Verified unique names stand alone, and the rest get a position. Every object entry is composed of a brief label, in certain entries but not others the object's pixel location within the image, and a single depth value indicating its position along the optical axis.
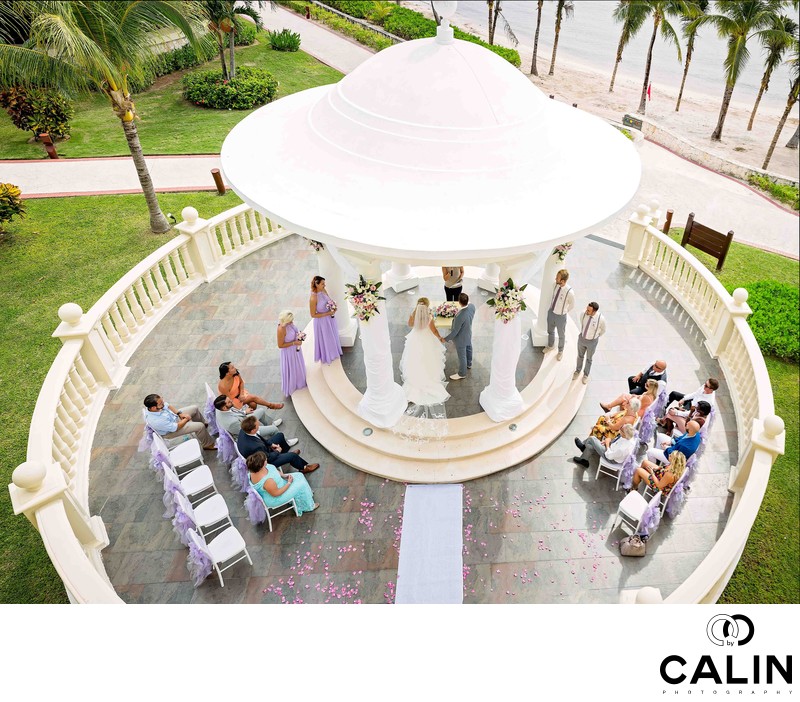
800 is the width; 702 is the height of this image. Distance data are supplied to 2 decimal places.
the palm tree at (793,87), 24.72
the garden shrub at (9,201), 13.08
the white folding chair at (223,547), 6.76
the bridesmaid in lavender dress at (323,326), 8.96
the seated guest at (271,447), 7.52
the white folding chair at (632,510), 7.20
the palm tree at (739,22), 25.62
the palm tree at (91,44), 9.73
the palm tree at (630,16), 30.89
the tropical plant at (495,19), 30.02
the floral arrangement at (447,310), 9.48
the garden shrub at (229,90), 20.84
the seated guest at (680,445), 7.40
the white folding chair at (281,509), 7.62
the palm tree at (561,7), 36.16
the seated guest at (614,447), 7.70
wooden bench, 14.39
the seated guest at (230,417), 7.86
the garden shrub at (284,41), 26.05
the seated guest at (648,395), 8.11
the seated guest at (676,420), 8.25
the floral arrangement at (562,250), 8.73
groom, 8.92
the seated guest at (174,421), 7.85
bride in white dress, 8.27
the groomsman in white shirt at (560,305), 9.00
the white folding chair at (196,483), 7.43
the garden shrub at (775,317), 12.00
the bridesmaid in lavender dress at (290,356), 8.74
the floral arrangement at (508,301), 7.61
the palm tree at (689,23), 29.36
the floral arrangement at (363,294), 7.60
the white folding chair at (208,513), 7.12
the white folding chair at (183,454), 7.87
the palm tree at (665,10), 29.78
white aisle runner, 6.36
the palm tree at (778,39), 24.95
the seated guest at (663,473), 7.29
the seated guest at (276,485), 7.06
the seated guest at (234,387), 8.21
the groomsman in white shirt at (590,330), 8.83
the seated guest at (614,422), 7.96
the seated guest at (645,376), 8.52
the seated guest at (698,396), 8.03
